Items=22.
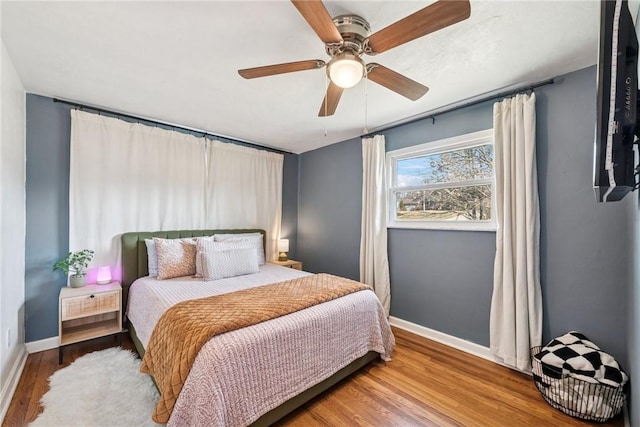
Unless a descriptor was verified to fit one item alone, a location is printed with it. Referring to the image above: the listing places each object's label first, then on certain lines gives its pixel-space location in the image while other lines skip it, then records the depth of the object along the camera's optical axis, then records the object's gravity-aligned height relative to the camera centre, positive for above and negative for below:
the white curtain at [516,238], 2.19 -0.22
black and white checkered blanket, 1.73 -1.02
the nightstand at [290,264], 3.94 -0.76
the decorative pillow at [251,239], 3.39 -0.33
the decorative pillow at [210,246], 2.85 -0.38
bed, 1.41 -0.92
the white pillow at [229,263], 2.78 -0.55
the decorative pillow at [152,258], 2.89 -0.49
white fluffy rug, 1.70 -1.30
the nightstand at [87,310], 2.35 -0.89
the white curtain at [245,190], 3.70 +0.35
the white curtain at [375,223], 3.29 -0.13
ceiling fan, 1.18 +0.89
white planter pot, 2.56 -0.65
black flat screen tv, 0.98 +0.43
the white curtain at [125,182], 2.74 +0.36
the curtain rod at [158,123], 2.73 +1.09
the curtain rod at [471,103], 2.21 +1.07
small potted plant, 2.55 -0.50
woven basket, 1.69 -1.20
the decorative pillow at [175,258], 2.81 -0.48
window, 2.65 +0.31
